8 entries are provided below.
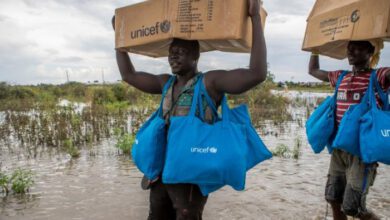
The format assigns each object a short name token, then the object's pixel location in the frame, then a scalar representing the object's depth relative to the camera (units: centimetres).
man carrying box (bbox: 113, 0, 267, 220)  206
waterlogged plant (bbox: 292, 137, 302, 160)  714
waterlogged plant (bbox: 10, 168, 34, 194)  484
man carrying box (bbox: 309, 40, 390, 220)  289
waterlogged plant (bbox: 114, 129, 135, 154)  721
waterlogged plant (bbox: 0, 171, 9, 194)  476
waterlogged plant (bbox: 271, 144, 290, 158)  731
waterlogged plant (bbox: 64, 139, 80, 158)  697
